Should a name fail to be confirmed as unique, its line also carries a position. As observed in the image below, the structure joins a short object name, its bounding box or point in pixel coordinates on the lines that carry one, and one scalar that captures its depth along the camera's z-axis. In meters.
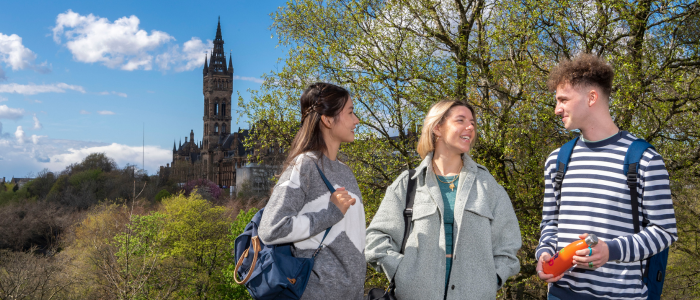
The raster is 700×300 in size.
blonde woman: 2.62
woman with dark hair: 2.28
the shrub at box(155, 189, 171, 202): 60.59
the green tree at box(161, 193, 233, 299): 30.19
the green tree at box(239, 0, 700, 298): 9.05
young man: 2.23
